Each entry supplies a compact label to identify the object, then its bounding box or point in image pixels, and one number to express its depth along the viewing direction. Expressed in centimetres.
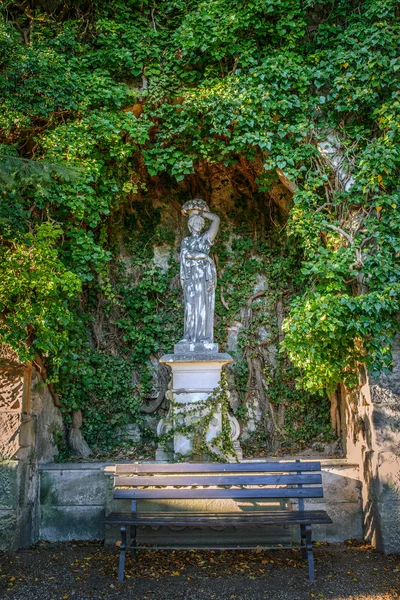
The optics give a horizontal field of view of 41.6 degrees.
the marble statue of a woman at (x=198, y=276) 579
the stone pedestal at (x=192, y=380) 530
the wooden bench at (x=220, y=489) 412
